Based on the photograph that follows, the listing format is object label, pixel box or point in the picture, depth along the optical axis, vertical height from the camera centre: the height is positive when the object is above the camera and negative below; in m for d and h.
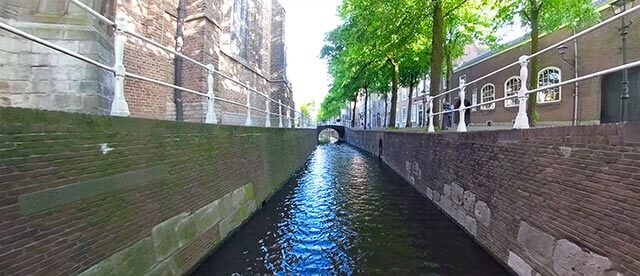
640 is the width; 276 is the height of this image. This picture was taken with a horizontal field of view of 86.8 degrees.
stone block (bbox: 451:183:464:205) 6.61 -1.13
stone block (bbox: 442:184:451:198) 7.33 -1.20
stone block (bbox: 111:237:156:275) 3.09 -1.24
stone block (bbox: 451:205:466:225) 6.43 -1.49
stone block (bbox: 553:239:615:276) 2.97 -1.15
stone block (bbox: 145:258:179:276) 3.59 -1.53
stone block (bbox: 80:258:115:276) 2.74 -1.17
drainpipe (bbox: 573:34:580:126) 17.28 +2.54
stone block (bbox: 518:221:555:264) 3.71 -1.21
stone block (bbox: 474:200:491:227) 5.31 -1.23
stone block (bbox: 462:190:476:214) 5.97 -1.16
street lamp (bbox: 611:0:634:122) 5.30 +0.71
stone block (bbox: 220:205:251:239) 5.56 -1.58
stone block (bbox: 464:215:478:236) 5.81 -1.55
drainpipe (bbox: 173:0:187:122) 10.15 +2.13
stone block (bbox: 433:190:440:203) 8.14 -1.47
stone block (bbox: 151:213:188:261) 3.73 -1.22
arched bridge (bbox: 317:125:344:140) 47.64 +0.97
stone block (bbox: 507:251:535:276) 4.03 -1.59
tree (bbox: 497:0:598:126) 10.63 +4.12
